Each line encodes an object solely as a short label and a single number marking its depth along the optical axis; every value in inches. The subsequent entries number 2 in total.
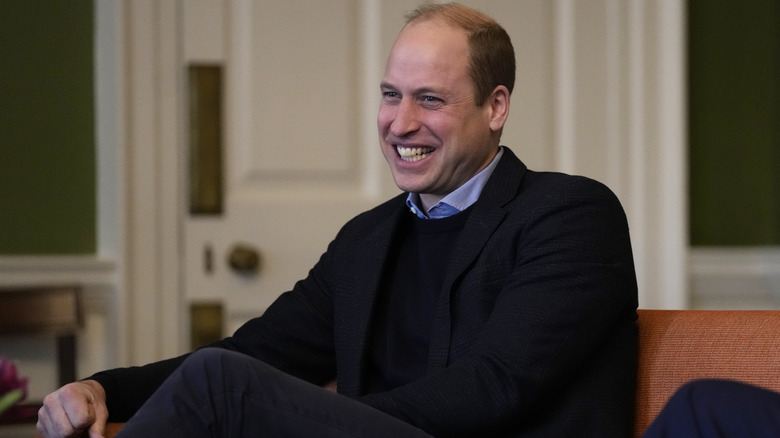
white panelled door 332.2
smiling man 286.3
